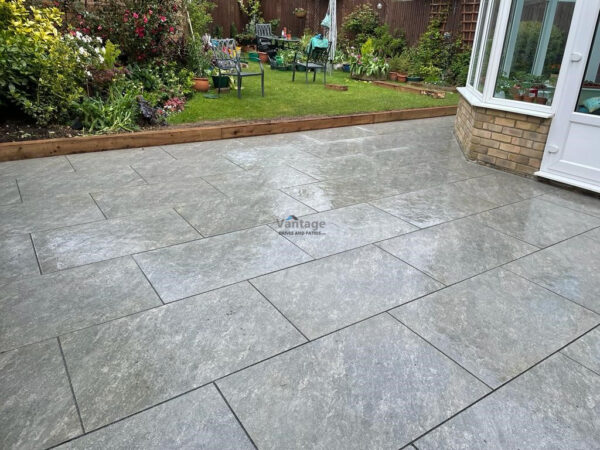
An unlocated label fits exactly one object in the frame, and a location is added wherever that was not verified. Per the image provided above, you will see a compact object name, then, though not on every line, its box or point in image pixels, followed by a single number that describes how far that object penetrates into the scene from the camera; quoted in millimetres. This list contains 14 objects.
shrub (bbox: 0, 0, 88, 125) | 5062
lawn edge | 4836
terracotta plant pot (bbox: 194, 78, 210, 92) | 7914
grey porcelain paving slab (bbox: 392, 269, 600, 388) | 2123
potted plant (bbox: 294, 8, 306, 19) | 15281
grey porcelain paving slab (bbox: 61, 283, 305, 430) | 1836
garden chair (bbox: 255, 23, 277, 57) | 13562
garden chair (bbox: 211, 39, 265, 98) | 7837
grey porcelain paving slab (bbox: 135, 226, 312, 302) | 2652
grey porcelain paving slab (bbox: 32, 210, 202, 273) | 2885
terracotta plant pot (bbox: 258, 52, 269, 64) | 13172
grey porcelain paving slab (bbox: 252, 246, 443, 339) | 2396
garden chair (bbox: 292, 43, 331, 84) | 9820
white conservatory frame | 4469
